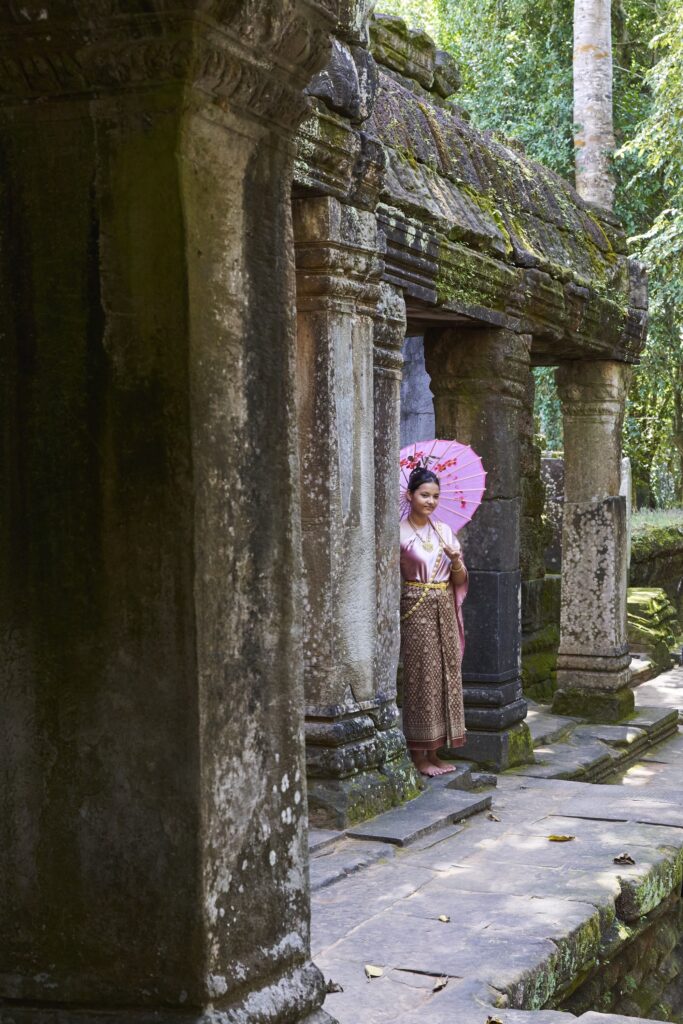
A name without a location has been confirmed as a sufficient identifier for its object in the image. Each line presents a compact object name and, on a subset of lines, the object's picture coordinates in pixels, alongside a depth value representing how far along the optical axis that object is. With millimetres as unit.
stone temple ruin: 2262
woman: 6906
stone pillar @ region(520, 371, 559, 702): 10492
